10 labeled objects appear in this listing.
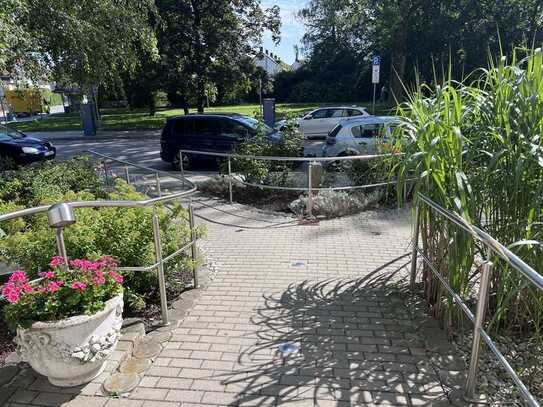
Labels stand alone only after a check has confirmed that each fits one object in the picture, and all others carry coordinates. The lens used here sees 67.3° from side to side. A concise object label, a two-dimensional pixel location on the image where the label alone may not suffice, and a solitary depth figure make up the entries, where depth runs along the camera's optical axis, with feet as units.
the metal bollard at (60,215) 8.88
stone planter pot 8.05
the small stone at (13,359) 9.66
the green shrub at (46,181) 21.30
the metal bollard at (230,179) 26.21
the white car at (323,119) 59.00
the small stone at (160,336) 10.80
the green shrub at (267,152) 27.35
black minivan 38.93
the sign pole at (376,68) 47.34
